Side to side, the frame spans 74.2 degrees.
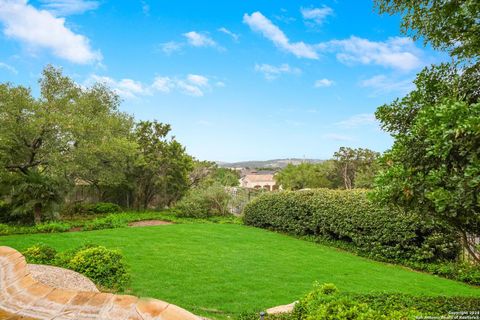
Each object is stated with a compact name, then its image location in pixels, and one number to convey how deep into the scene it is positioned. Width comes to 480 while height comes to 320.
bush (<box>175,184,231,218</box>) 18.02
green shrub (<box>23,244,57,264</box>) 6.05
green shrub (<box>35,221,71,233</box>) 11.87
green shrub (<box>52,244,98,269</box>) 5.85
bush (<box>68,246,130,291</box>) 5.39
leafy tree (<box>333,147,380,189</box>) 33.22
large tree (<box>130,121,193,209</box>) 19.92
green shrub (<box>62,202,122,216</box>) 17.66
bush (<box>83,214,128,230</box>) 13.14
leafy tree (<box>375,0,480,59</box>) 3.16
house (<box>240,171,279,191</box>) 62.72
